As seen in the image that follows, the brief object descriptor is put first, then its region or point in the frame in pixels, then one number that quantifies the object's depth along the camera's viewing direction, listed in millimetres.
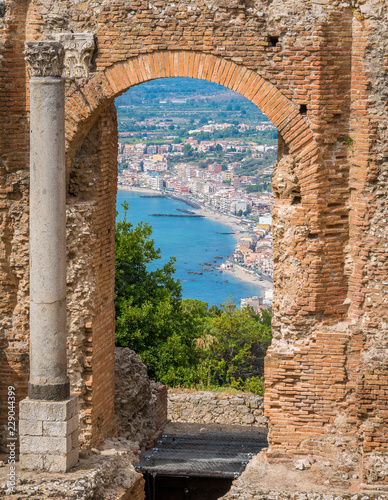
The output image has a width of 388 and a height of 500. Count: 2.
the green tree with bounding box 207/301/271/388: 38557
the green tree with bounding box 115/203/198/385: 31955
